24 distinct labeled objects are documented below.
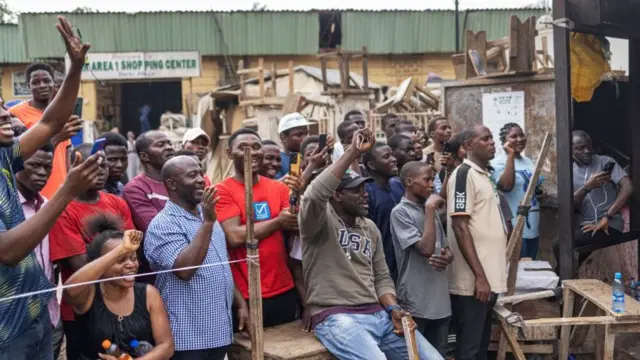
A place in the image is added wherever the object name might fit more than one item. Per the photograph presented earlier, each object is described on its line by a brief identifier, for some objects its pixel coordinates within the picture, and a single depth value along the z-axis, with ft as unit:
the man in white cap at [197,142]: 20.40
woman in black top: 12.55
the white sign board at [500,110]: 26.63
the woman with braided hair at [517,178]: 22.71
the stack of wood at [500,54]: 26.11
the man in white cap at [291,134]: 22.06
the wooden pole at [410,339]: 14.65
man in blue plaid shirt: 13.79
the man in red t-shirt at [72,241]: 13.76
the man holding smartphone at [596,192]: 22.08
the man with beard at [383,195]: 18.42
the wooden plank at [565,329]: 18.72
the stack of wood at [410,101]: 50.31
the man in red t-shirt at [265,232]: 15.66
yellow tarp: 22.16
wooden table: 16.57
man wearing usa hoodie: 14.55
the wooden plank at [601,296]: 16.58
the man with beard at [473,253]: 17.04
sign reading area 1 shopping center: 72.38
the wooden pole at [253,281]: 13.99
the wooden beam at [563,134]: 19.56
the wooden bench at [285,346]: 14.44
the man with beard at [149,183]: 15.93
